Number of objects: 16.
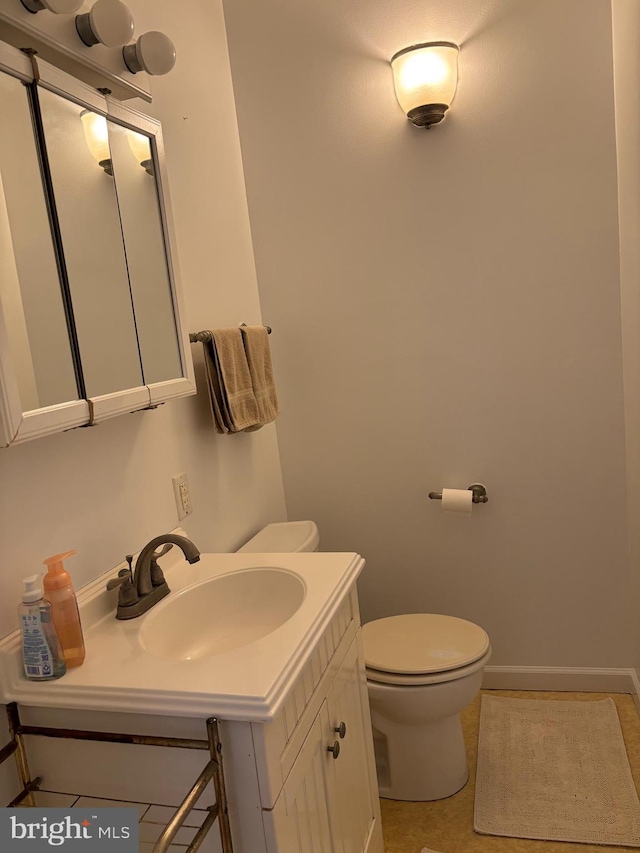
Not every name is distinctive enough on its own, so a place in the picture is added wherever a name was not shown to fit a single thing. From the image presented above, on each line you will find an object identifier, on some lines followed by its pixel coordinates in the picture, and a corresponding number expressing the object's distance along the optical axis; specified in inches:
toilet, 75.7
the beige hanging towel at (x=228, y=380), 77.8
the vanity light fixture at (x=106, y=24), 51.7
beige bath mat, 72.9
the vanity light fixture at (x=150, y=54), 57.5
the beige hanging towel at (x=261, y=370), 85.0
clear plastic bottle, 46.5
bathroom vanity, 44.2
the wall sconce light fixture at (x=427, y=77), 84.4
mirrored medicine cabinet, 47.5
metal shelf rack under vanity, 41.2
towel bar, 76.2
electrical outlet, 72.4
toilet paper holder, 94.7
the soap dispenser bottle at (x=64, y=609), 48.1
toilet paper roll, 92.5
